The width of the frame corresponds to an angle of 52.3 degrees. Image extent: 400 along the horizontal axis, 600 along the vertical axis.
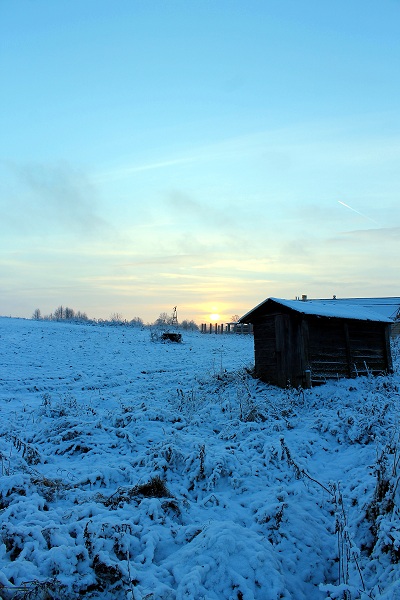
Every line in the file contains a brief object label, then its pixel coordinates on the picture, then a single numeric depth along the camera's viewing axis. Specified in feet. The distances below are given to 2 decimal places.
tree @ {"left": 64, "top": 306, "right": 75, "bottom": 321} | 285.84
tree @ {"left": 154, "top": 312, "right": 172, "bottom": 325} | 153.26
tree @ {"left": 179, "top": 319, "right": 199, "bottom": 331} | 288.22
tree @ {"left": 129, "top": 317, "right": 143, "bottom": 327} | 150.75
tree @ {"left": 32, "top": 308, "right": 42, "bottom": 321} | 315.17
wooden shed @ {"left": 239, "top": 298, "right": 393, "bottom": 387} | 47.26
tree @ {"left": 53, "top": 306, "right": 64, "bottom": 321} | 297.57
